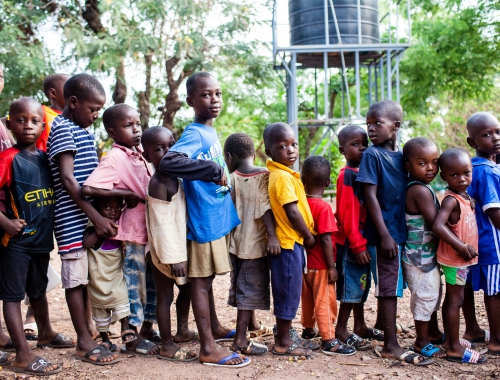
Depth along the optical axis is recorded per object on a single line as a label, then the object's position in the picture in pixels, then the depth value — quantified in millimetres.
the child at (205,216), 3395
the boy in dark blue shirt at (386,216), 3506
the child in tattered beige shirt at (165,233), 3348
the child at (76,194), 3379
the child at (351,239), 3650
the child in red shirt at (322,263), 3652
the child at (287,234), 3493
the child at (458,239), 3461
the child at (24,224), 3293
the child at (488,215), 3621
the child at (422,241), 3502
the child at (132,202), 3547
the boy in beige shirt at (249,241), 3602
